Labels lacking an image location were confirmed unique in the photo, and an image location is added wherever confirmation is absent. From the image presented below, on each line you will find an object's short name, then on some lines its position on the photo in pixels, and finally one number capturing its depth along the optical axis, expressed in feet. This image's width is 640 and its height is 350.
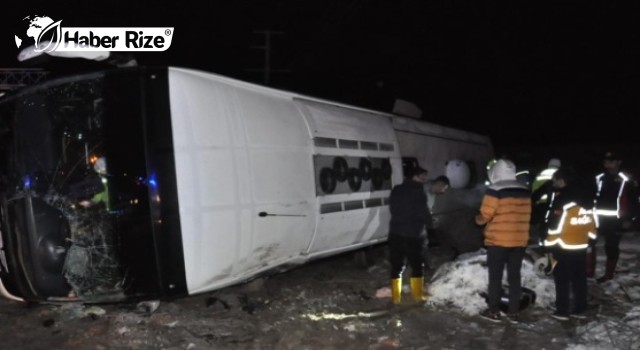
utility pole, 61.11
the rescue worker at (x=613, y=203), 20.70
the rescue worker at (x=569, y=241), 17.33
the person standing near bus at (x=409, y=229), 19.58
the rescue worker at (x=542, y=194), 20.92
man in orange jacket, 17.25
